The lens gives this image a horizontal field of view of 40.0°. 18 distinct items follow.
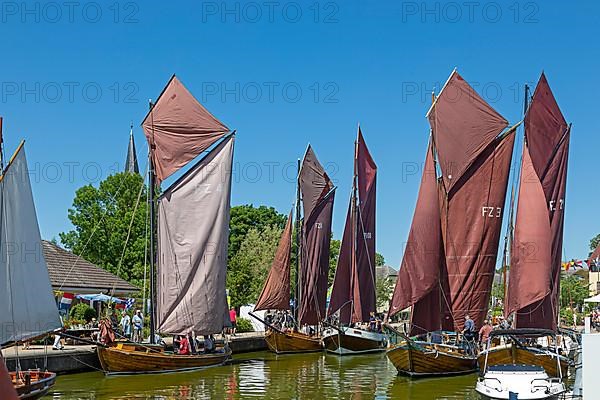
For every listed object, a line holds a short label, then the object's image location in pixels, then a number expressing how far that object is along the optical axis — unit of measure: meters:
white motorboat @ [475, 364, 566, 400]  18.34
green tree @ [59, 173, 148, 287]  59.25
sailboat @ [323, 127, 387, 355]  39.03
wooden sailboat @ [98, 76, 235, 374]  30.42
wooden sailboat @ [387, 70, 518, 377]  28.38
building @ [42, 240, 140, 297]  40.84
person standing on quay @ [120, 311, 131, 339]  32.22
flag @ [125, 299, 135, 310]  37.62
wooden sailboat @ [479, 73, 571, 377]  27.44
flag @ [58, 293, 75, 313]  35.44
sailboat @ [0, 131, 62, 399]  19.16
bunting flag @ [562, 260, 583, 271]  64.38
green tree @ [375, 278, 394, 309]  78.12
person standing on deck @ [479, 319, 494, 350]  28.04
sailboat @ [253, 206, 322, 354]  38.91
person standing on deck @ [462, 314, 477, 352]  28.66
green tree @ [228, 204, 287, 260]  75.50
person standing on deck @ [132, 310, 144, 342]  31.69
